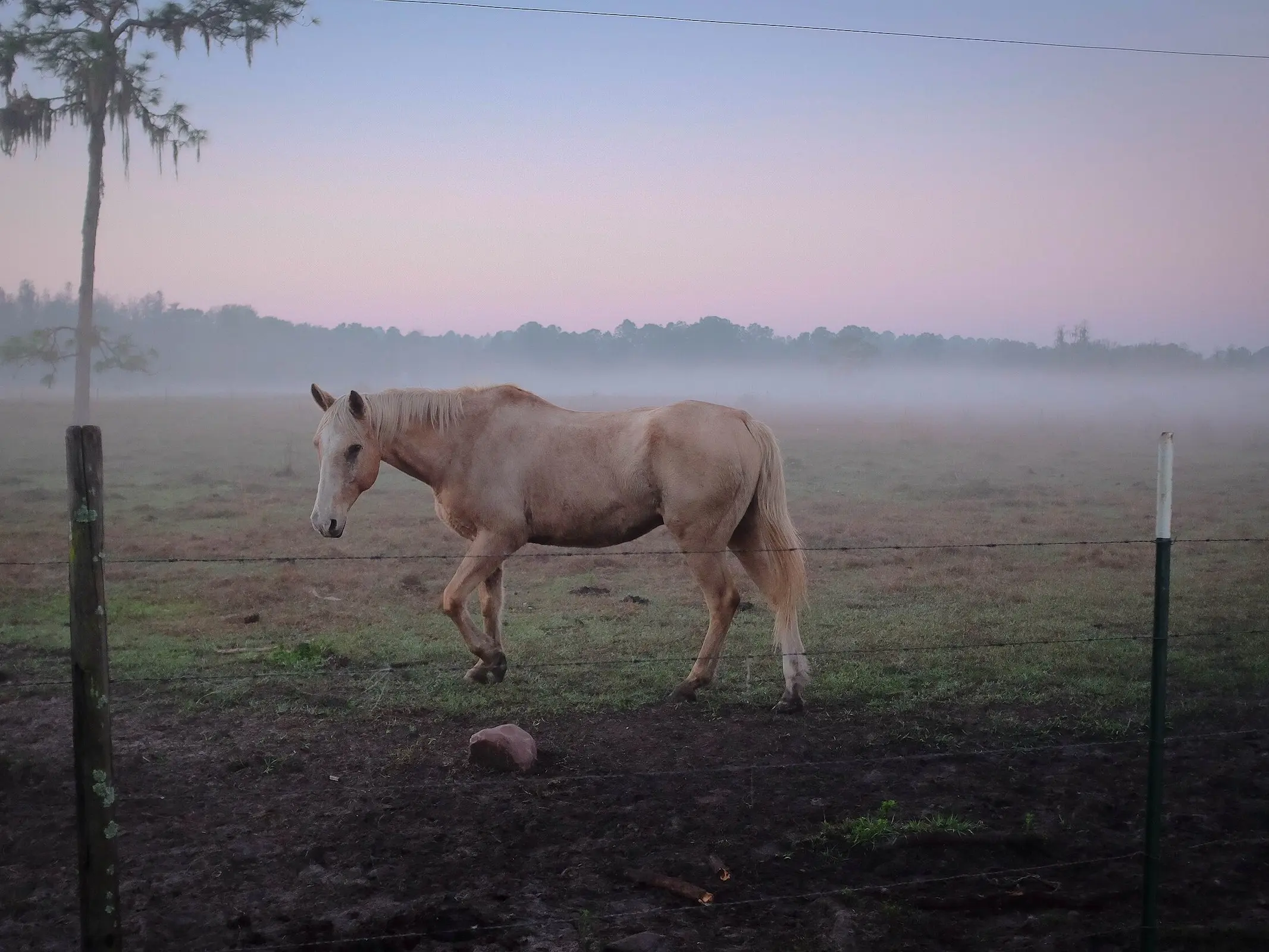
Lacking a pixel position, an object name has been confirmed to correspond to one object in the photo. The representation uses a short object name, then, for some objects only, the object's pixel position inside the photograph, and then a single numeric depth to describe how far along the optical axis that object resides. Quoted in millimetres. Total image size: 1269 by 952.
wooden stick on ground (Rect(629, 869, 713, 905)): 3662
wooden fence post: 2613
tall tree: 18281
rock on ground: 4914
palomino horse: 6320
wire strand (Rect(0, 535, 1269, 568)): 4350
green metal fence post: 3141
